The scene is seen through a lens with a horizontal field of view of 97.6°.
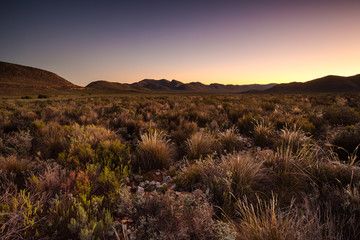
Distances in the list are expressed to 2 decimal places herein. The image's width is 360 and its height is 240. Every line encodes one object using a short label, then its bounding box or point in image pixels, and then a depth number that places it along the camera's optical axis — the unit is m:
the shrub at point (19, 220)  1.53
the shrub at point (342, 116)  6.26
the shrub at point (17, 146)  3.62
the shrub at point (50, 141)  3.79
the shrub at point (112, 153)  3.19
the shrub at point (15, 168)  2.59
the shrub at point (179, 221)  1.54
